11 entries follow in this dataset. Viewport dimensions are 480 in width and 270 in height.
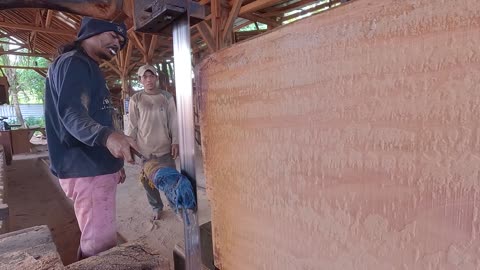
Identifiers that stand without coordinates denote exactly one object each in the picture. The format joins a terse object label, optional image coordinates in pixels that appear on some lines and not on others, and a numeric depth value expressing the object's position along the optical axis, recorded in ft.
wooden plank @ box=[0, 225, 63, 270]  3.44
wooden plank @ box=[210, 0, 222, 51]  15.60
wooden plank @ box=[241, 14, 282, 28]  19.63
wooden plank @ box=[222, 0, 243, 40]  15.03
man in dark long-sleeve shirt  4.56
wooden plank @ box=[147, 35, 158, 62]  22.25
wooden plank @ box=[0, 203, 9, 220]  6.82
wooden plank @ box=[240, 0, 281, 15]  15.52
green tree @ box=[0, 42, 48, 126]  72.87
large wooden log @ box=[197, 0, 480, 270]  1.02
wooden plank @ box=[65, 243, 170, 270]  3.36
